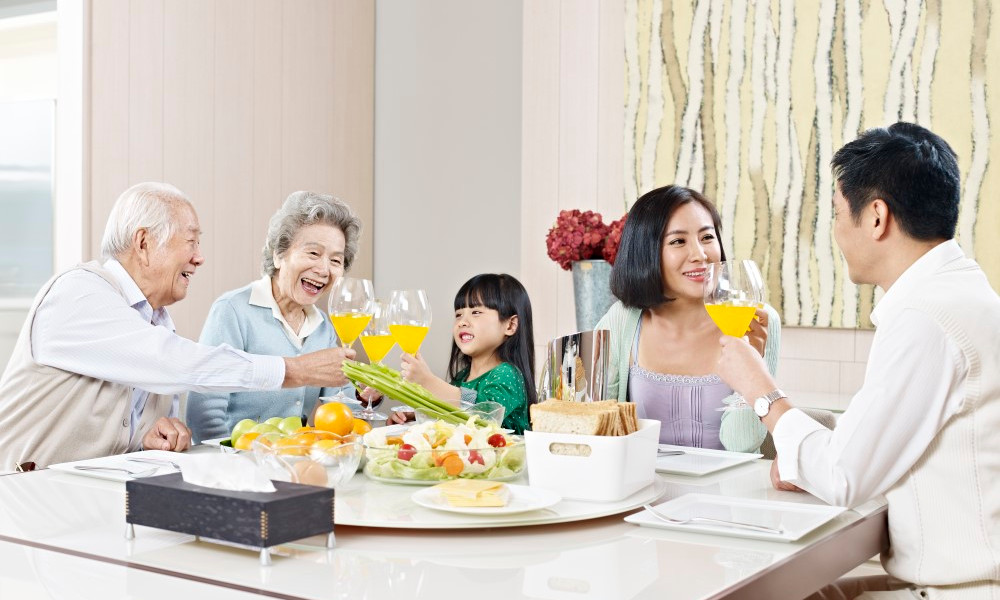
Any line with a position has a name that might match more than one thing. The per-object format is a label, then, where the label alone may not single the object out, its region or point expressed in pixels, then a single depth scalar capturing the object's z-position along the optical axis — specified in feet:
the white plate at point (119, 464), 5.21
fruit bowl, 4.34
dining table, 3.40
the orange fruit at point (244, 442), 5.38
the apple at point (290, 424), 5.59
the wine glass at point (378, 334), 6.66
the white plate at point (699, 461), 5.62
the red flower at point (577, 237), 11.84
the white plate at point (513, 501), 4.19
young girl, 9.46
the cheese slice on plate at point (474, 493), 4.27
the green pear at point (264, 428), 5.62
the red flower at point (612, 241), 11.68
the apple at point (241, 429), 5.77
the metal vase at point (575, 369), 5.55
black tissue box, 3.59
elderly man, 6.61
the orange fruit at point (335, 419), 5.57
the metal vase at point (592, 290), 11.66
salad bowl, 4.99
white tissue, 3.85
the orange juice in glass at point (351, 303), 6.66
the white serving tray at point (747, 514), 4.16
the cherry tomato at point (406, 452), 5.00
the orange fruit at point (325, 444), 4.50
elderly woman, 8.70
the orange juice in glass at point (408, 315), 6.58
